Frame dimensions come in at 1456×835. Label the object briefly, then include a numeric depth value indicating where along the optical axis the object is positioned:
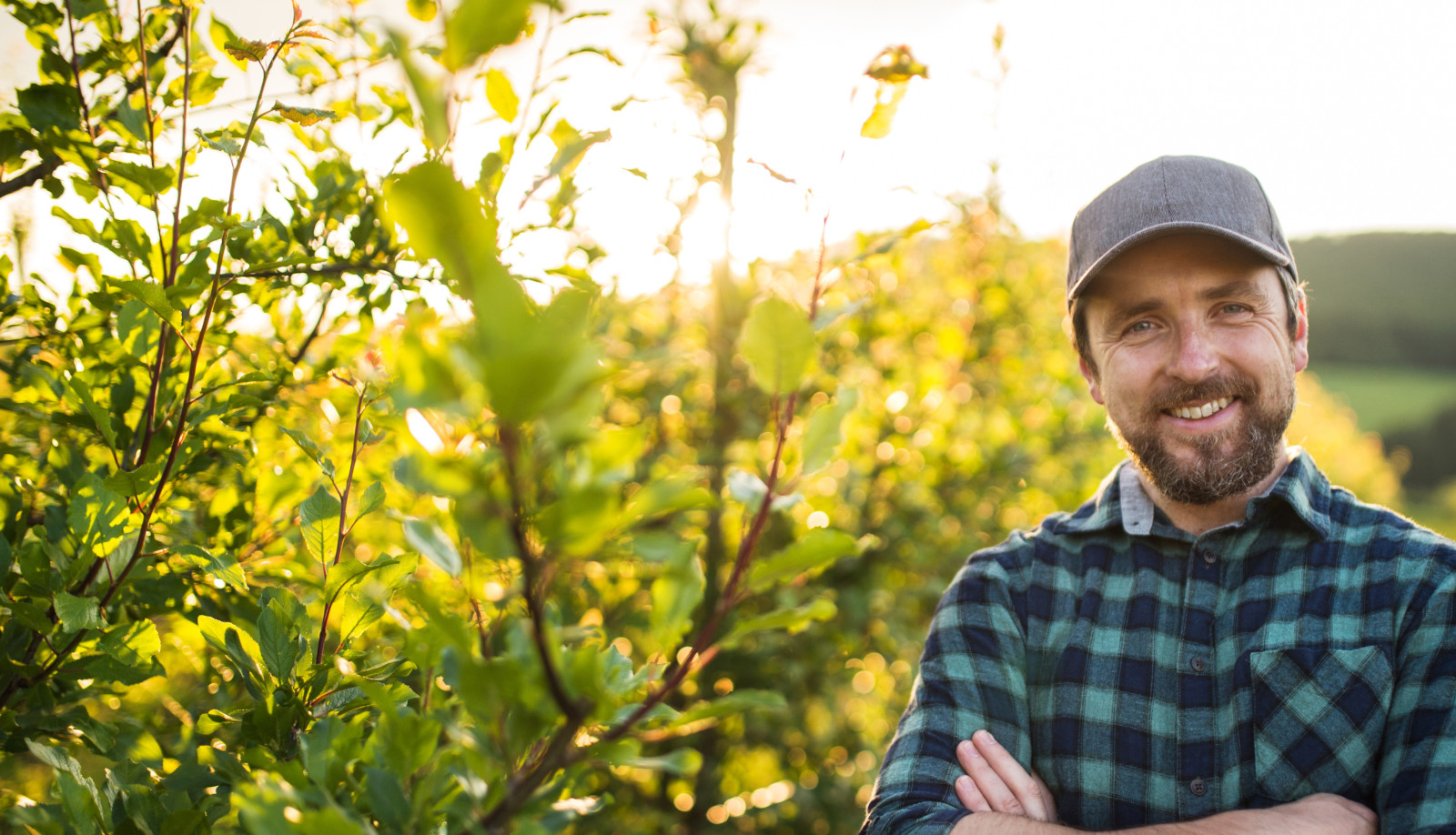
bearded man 1.46
